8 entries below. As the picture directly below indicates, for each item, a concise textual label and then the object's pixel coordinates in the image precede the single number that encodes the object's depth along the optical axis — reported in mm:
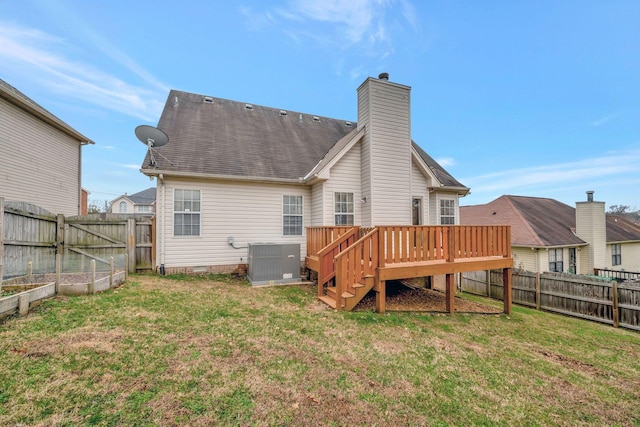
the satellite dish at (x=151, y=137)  8047
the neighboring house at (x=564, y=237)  14492
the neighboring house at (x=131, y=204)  37753
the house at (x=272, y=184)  8375
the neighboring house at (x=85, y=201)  20078
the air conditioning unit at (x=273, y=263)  7539
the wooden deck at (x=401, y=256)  5707
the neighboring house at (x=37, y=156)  8320
